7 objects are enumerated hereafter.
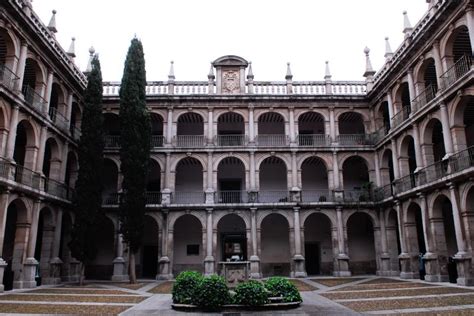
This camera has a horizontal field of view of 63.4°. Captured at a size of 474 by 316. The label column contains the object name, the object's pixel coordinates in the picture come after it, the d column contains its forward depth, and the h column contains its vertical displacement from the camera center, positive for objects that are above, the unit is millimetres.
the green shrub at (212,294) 9938 -1226
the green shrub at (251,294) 9820 -1224
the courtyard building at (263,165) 17266 +4913
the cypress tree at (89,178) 19766 +3580
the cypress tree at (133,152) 20562 +5093
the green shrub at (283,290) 10381 -1183
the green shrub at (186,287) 10465 -1107
